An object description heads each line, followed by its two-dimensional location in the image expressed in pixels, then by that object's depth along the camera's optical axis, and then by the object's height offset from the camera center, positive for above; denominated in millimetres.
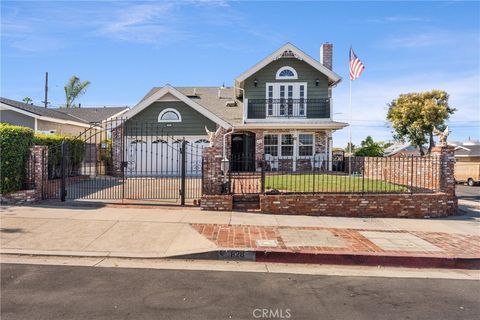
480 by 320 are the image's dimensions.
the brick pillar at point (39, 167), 10367 -238
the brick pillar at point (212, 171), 10164 -311
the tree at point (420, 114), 31250 +4388
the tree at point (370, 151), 24516 +759
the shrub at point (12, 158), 9938 +23
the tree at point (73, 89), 41906 +8456
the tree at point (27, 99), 46844 +8007
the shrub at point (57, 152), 11611 +283
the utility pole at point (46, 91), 41500 +8033
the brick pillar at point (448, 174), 10914 -366
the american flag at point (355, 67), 19609 +5380
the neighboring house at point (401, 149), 55178 +2165
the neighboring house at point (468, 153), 40475 +1131
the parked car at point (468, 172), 28578 -812
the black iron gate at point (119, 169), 11180 -447
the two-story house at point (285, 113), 19750 +2768
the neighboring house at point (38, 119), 19516 +2446
